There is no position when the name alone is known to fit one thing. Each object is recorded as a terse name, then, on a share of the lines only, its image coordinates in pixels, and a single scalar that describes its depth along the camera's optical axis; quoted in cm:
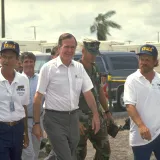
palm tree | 5578
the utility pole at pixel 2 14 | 3167
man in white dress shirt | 530
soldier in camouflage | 621
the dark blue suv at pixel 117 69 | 1489
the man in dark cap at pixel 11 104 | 489
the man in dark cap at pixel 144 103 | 509
